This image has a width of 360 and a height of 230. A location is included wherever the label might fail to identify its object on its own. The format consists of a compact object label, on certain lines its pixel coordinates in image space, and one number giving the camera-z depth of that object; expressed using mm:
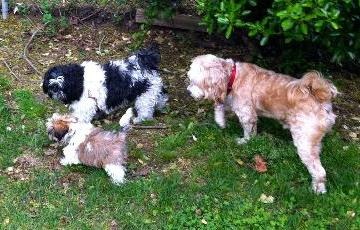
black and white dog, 6113
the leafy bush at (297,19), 4793
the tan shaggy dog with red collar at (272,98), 5195
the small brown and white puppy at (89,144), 5379
